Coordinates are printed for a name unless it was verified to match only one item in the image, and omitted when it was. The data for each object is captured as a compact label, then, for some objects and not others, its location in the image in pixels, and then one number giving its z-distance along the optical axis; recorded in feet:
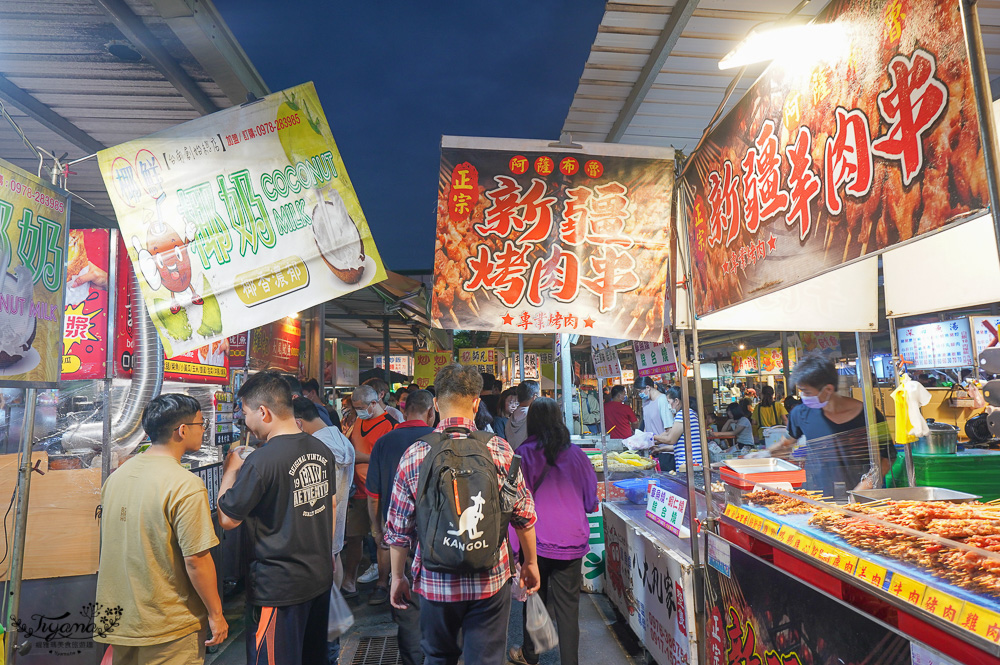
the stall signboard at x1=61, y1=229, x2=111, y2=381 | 13.33
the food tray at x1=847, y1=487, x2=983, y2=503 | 9.71
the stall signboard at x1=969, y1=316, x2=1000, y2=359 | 24.84
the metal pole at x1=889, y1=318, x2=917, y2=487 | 12.95
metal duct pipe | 14.39
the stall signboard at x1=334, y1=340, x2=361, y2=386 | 40.52
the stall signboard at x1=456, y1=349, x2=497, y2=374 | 48.91
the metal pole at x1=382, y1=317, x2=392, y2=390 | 49.54
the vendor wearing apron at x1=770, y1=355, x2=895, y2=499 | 11.74
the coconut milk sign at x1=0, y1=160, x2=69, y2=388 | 9.06
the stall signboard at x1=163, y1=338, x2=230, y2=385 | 16.05
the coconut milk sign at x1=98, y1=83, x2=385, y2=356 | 10.60
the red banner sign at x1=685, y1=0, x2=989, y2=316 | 5.14
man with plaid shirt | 9.24
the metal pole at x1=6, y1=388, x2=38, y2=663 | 9.60
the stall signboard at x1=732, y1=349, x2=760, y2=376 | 51.59
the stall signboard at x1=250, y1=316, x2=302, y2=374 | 22.20
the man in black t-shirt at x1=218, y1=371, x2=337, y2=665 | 10.05
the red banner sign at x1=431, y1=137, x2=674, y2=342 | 12.36
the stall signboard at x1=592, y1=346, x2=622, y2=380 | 21.20
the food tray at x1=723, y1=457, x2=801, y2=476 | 11.15
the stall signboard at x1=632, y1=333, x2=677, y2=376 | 14.38
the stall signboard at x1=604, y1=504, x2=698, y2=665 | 11.80
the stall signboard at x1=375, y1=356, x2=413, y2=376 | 67.00
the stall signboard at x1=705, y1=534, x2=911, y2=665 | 6.85
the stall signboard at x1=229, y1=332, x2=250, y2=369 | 20.44
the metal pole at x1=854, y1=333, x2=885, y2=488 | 13.30
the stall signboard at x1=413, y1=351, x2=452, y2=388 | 47.91
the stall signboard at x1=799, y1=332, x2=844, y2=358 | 15.30
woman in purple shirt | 13.26
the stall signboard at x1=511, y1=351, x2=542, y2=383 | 48.04
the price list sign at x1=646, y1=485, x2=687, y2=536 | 13.87
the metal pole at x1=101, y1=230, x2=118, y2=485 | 12.66
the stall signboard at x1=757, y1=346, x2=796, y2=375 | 45.39
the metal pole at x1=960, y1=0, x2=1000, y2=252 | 4.58
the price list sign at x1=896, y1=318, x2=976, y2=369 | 25.22
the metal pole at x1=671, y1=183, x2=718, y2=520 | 11.64
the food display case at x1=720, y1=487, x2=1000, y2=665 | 5.65
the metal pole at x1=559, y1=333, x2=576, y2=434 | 24.12
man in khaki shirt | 9.33
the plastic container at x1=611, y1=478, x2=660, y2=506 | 17.78
